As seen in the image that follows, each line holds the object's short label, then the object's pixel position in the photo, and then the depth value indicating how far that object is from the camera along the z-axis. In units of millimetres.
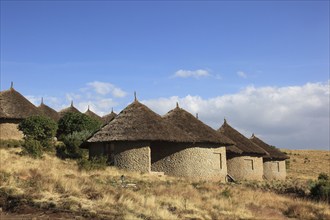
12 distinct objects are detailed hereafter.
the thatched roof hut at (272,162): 41781
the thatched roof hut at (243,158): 36094
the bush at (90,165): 25984
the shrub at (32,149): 29533
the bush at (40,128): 37062
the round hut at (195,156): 29266
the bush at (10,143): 35691
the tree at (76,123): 43156
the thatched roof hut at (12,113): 40562
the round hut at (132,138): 28344
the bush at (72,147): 35094
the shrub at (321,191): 23434
